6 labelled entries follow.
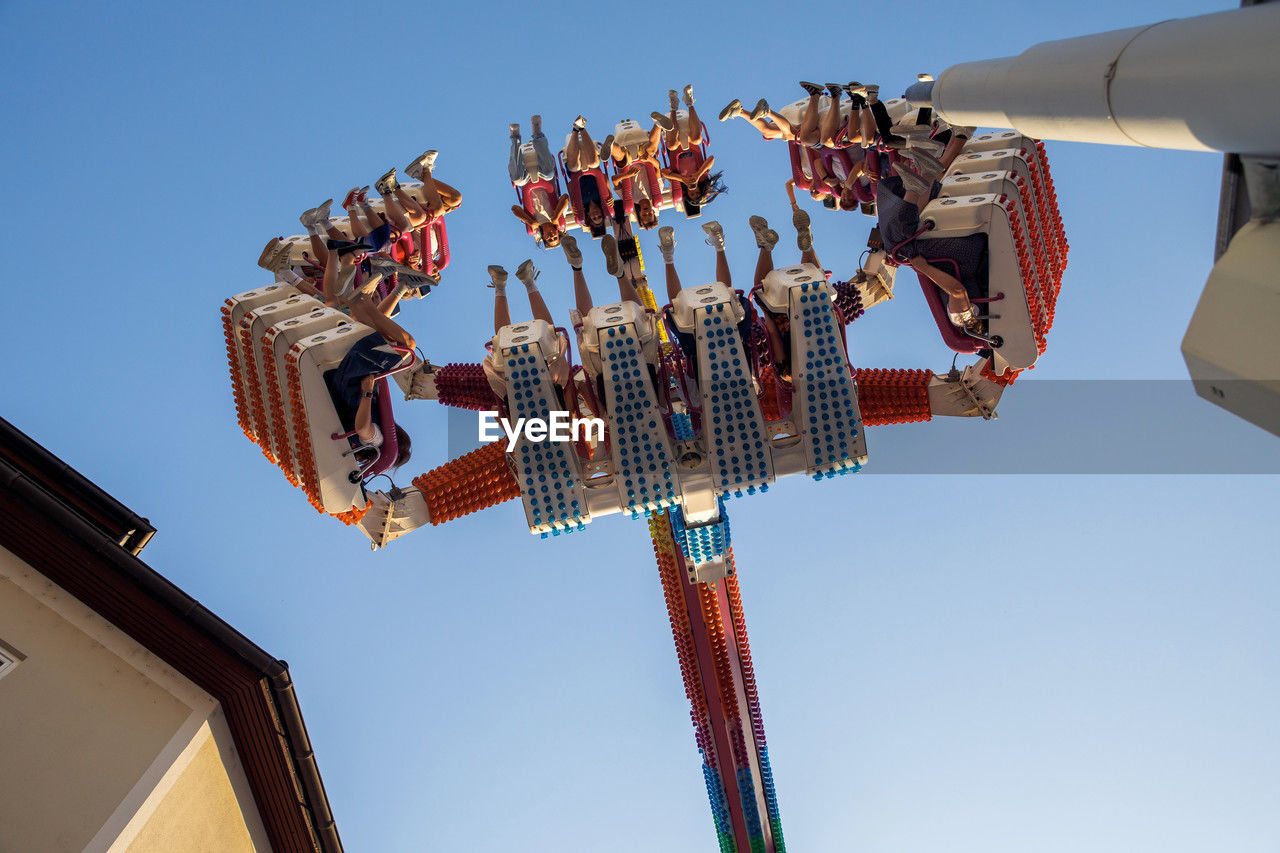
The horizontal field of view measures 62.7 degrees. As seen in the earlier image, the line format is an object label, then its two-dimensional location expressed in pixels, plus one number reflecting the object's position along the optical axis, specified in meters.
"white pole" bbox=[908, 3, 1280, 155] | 4.97
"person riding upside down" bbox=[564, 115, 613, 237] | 15.40
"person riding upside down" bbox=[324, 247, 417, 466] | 11.59
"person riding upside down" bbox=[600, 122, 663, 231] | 15.72
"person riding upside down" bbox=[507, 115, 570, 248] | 15.34
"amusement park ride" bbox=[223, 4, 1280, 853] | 11.48
